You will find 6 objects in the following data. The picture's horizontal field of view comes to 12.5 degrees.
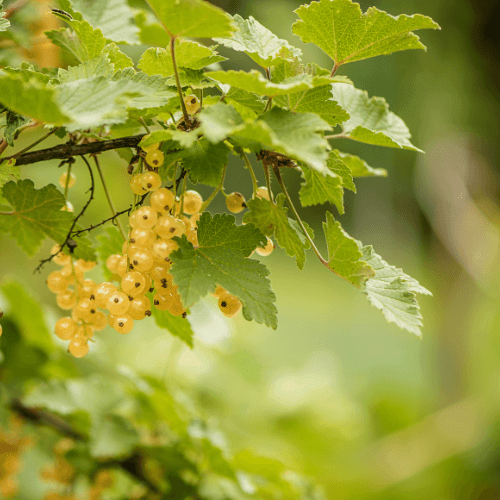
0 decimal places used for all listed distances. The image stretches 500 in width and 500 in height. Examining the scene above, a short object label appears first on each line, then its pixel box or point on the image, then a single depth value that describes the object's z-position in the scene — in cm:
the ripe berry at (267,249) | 88
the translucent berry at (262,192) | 90
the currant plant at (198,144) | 83
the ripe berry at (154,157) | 86
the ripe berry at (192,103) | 86
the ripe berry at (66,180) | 91
